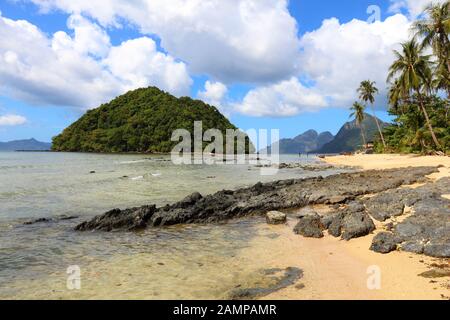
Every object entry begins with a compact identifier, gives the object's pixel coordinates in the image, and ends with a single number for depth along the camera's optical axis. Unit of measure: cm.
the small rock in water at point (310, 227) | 1174
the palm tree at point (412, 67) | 4397
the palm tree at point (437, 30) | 3219
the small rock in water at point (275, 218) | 1416
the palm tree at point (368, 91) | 7881
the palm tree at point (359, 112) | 8983
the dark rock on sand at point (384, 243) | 940
